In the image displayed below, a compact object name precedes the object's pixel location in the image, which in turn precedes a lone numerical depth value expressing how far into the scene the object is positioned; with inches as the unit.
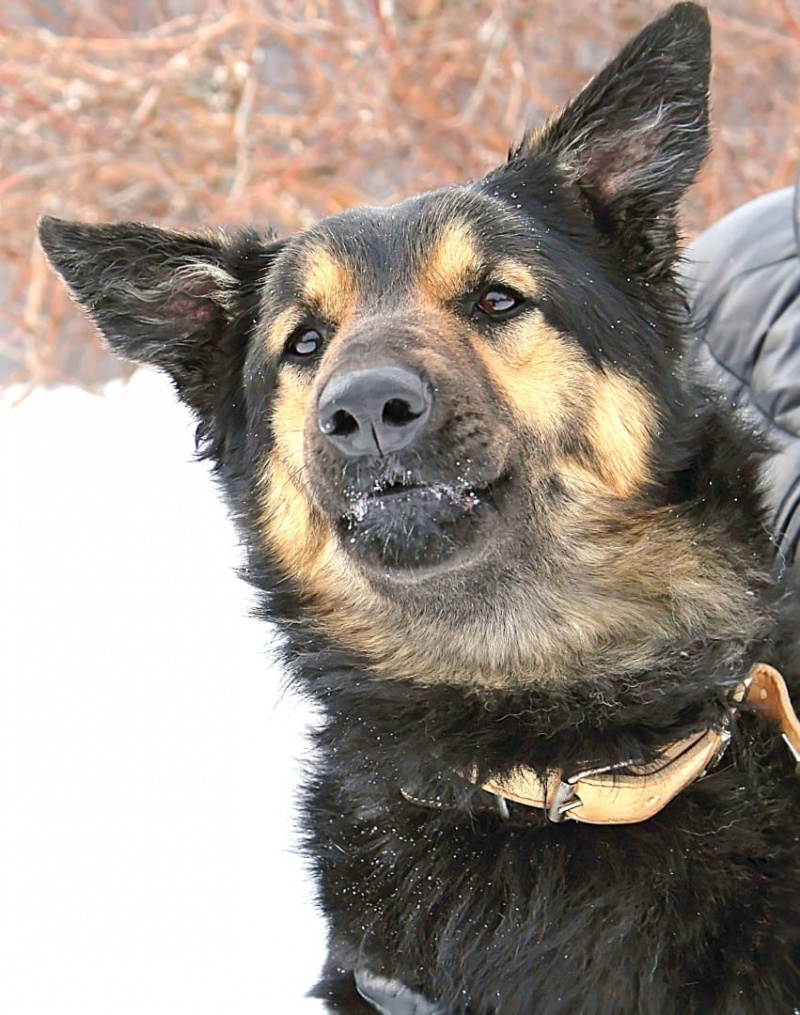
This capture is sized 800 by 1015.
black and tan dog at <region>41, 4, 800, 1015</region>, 82.4
